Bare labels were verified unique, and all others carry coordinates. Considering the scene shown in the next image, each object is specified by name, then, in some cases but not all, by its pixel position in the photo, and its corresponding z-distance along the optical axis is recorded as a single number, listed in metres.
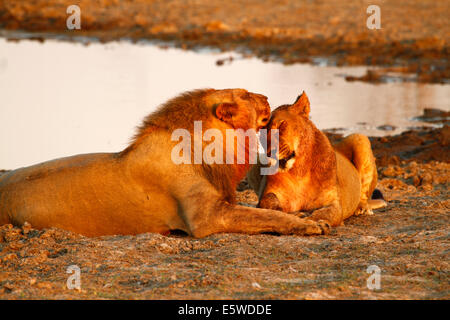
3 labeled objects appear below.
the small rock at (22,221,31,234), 12.15
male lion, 12.09
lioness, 12.94
